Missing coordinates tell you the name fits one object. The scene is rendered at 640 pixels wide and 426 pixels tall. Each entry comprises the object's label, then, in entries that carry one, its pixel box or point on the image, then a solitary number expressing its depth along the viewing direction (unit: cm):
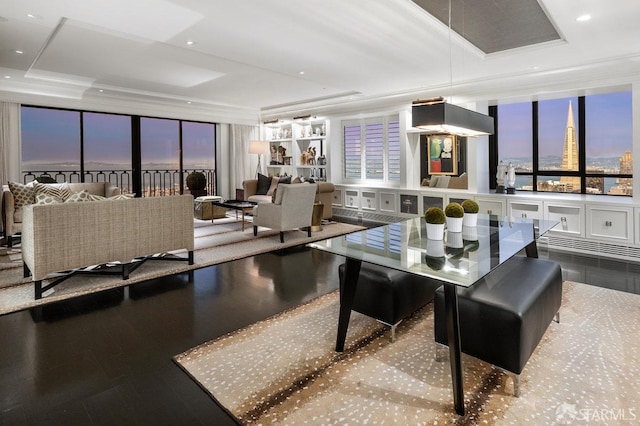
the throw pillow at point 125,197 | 384
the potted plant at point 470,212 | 307
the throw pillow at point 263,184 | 808
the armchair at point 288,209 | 538
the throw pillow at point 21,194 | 520
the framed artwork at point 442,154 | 696
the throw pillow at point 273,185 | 796
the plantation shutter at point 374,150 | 777
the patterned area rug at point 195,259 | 337
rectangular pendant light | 259
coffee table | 630
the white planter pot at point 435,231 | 261
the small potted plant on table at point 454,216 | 276
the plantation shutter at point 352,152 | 820
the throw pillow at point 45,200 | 349
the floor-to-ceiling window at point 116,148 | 761
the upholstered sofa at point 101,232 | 329
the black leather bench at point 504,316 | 191
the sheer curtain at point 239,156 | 943
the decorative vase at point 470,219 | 311
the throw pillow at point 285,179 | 757
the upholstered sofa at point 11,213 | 506
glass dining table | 184
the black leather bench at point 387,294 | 249
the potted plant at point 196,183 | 838
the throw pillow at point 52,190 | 539
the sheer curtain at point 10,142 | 607
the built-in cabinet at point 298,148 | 896
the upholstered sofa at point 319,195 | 733
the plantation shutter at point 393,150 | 745
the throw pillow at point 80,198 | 362
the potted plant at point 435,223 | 257
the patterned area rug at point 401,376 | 176
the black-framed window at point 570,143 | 540
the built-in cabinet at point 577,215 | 456
